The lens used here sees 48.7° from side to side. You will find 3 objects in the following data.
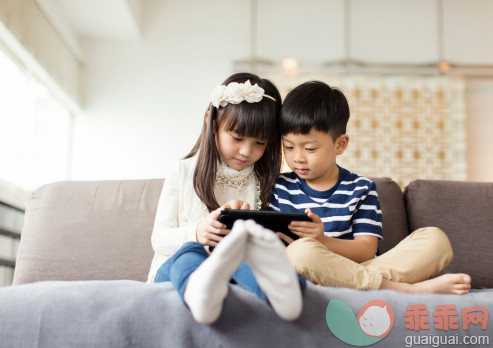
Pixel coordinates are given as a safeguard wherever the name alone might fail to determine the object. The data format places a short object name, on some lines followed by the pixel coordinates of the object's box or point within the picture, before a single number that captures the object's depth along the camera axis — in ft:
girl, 4.81
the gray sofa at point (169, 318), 3.13
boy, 4.18
